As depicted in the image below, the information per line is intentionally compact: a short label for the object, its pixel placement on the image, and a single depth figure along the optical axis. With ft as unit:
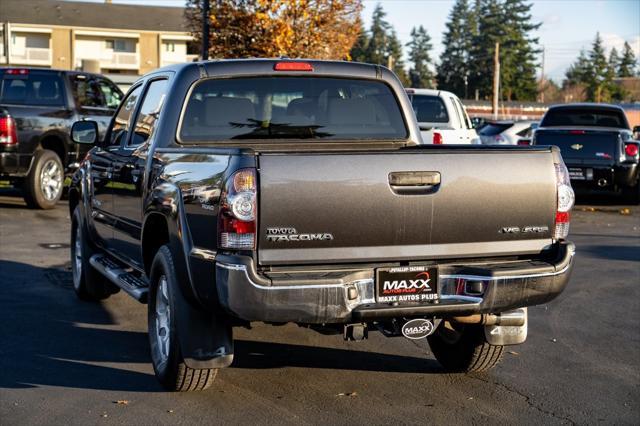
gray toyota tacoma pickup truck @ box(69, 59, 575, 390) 15.62
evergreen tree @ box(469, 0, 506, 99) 332.39
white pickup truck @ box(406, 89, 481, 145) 54.39
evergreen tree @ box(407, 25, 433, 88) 374.02
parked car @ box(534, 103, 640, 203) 55.57
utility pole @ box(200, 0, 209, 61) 71.00
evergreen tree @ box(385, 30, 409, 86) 363.31
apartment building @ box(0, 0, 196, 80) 237.66
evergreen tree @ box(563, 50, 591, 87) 374.84
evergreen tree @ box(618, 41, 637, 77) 426.92
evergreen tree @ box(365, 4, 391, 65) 367.54
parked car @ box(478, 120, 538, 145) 67.67
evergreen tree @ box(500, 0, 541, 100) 323.78
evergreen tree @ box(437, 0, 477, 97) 348.24
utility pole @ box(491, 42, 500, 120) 202.18
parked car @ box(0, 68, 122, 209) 48.11
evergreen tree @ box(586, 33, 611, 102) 337.11
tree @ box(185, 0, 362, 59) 79.05
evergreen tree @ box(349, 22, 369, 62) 355.75
